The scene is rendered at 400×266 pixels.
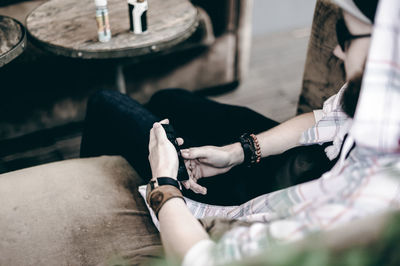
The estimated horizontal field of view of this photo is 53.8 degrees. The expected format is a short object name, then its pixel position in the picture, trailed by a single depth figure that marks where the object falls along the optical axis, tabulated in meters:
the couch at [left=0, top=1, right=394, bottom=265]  0.96
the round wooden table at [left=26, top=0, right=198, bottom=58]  1.42
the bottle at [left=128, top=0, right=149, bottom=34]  1.43
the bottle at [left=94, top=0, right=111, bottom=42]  1.38
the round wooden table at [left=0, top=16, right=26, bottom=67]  1.33
